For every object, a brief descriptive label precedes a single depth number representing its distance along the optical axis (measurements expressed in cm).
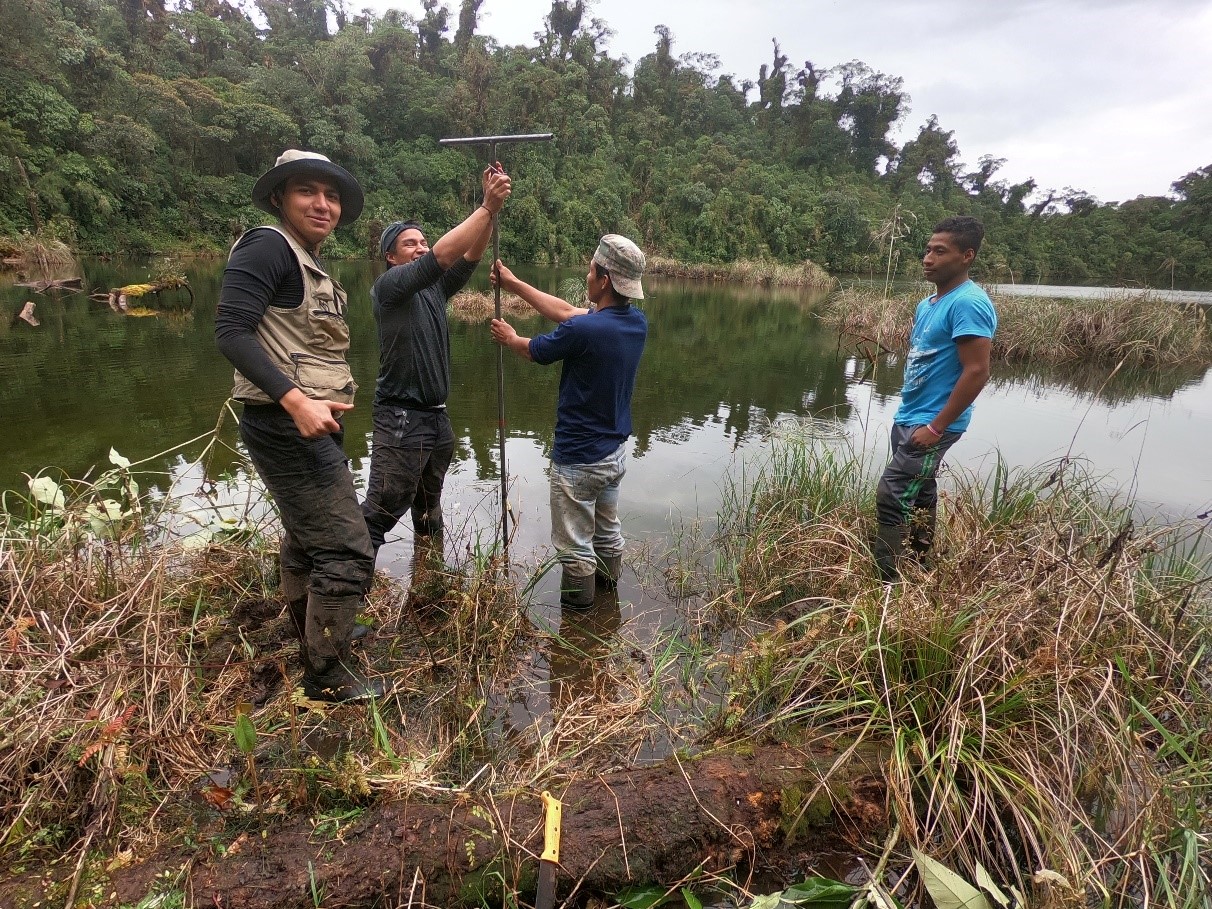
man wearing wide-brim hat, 193
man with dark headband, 274
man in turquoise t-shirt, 276
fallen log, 144
